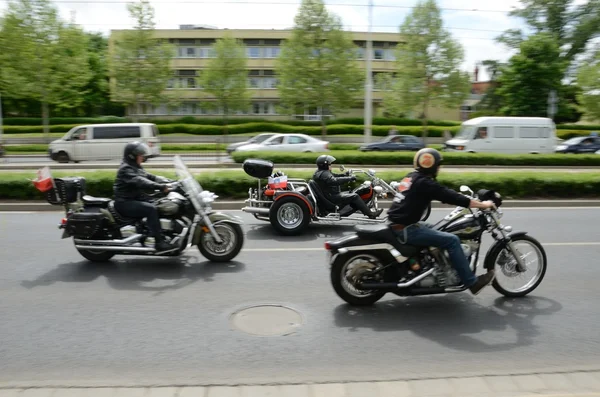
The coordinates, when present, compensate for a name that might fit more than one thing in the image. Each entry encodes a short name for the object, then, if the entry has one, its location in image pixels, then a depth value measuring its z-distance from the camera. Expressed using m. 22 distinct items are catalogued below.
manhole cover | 5.18
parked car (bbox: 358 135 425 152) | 30.42
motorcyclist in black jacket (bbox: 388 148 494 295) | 5.37
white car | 25.25
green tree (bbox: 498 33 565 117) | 46.97
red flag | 7.06
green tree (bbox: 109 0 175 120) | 40.47
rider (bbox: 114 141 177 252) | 7.09
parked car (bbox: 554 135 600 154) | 31.73
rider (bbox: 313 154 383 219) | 9.62
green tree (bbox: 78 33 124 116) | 56.38
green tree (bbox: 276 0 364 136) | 38.00
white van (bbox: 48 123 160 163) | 24.22
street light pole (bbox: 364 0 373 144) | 31.31
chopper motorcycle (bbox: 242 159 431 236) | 9.50
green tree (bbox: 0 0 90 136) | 32.75
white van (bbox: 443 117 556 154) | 26.89
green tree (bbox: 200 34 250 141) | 46.62
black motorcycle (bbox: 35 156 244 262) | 7.23
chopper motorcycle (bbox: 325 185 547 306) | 5.55
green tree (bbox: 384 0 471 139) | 37.03
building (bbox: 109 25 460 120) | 65.50
